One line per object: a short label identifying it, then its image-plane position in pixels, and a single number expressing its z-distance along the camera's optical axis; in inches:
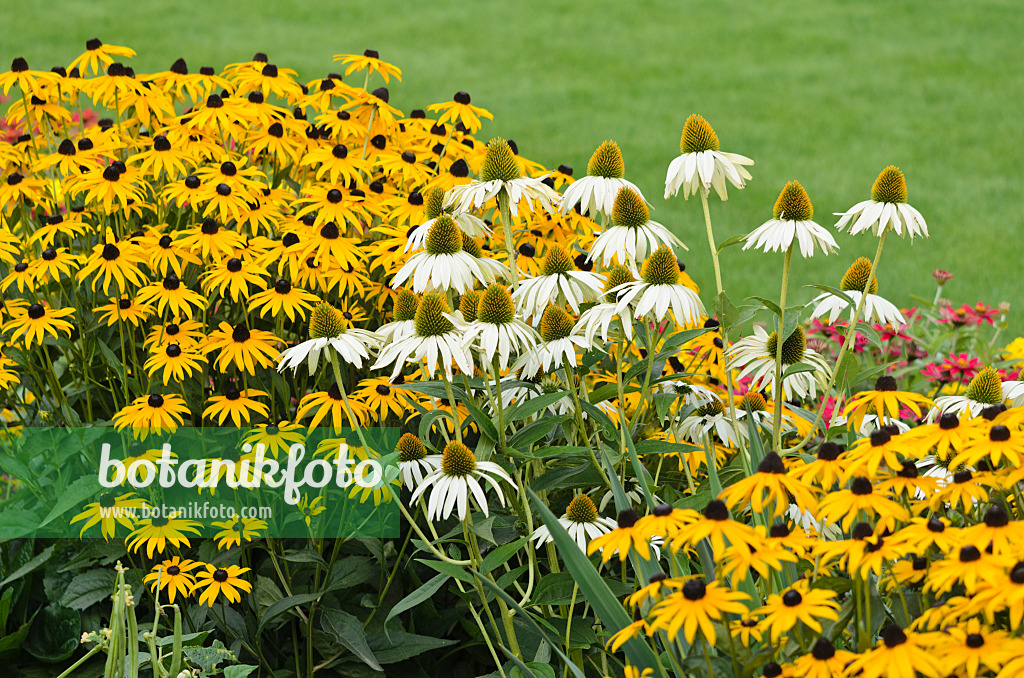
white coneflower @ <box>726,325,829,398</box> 173.8
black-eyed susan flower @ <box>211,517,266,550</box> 187.5
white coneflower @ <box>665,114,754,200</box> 162.1
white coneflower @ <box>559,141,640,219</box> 168.6
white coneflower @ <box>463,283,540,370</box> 151.5
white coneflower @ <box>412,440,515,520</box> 146.3
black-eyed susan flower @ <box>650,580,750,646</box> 107.1
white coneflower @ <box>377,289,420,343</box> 163.9
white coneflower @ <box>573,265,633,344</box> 150.5
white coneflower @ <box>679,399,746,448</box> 183.2
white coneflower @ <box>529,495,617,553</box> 159.9
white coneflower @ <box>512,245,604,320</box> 160.7
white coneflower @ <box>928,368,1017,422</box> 162.4
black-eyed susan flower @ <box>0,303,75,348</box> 197.2
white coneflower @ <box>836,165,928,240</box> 161.6
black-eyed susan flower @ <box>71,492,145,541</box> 194.4
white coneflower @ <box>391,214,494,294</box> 157.3
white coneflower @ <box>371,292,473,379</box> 150.3
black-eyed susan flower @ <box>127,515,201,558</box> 188.2
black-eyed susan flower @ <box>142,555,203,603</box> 178.4
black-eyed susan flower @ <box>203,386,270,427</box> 189.2
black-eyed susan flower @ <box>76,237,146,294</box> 195.5
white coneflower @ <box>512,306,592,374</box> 158.1
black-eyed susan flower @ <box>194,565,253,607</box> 177.2
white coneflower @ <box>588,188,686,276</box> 158.7
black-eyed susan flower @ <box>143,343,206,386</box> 188.5
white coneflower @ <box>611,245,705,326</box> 149.4
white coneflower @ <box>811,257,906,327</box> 173.3
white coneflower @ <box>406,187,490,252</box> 177.7
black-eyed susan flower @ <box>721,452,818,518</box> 124.4
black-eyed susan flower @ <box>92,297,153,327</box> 201.0
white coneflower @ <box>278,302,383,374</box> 159.5
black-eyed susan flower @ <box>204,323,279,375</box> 188.7
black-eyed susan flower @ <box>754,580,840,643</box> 108.2
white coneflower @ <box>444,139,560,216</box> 169.6
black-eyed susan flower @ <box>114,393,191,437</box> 185.2
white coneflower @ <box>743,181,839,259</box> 158.4
